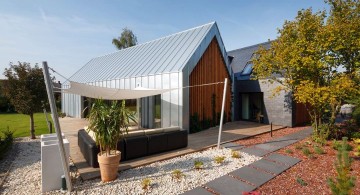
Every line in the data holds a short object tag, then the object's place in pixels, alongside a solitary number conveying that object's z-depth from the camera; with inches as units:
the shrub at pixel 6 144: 295.7
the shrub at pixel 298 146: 309.7
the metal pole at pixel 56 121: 170.2
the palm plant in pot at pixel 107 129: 208.5
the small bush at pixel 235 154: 276.2
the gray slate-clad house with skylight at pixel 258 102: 509.4
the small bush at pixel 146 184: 195.3
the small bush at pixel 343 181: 120.3
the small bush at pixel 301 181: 200.9
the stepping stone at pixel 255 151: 292.7
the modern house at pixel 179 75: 421.4
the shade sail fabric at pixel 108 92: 269.9
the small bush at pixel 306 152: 280.5
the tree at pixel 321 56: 317.4
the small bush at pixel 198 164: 240.7
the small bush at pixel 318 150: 285.5
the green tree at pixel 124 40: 1363.2
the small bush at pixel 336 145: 293.4
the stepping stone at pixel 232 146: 319.3
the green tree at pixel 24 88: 368.2
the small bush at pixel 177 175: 215.9
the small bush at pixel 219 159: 257.8
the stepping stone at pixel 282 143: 331.6
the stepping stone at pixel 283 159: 258.1
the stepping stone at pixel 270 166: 234.5
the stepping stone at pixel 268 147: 310.8
